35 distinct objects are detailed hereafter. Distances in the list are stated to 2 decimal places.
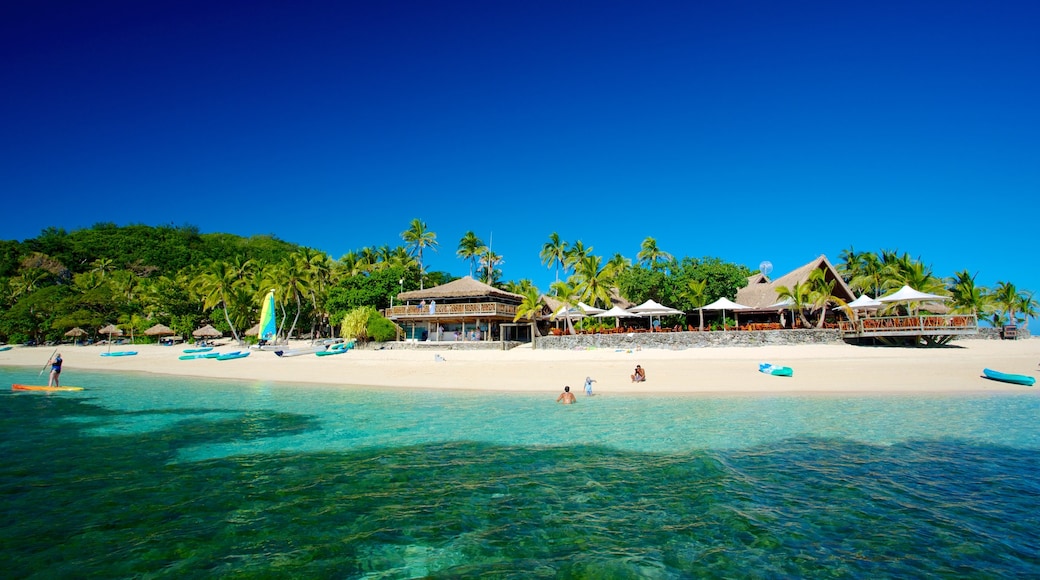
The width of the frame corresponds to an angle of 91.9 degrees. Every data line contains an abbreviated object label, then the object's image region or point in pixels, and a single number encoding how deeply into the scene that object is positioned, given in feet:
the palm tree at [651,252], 153.79
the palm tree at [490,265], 181.57
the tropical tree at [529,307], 108.85
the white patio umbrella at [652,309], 101.55
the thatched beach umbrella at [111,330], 134.61
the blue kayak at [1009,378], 52.75
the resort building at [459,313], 115.14
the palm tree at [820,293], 95.28
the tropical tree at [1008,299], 129.80
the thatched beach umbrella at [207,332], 134.41
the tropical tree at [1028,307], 129.70
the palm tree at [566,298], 106.83
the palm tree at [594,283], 117.80
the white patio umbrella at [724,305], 99.81
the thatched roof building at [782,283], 106.11
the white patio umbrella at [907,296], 82.74
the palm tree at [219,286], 131.34
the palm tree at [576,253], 165.15
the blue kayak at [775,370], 60.59
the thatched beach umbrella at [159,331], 139.95
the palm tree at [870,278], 120.78
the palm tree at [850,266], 136.77
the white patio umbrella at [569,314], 109.70
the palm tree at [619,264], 144.23
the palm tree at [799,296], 94.73
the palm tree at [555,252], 176.76
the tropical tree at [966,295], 110.32
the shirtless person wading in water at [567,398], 48.32
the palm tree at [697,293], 107.76
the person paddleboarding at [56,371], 61.21
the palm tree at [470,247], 179.42
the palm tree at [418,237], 181.68
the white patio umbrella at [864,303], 90.53
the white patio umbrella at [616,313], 104.83
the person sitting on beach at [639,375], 60.06
